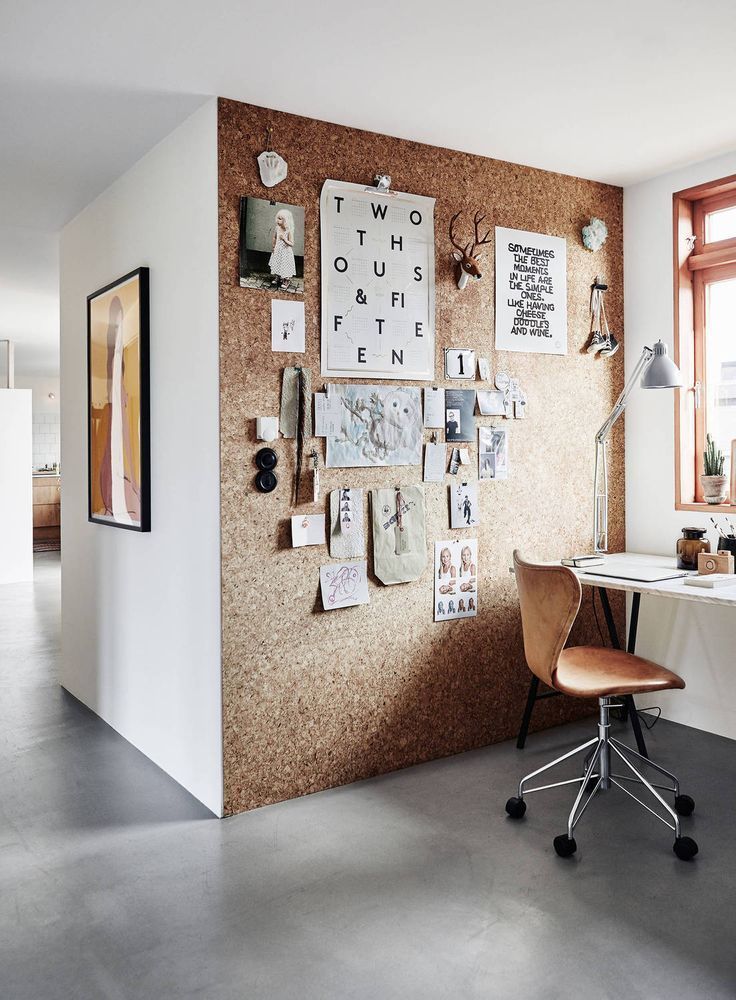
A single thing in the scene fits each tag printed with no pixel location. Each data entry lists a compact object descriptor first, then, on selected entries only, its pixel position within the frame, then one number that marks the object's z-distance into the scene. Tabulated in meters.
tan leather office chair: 2.73
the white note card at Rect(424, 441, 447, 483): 3.40
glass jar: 3.42
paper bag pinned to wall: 3.27
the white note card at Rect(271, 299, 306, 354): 3.00
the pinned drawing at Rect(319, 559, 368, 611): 3.14
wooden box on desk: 3.20
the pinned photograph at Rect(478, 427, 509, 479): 3.58
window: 3.75
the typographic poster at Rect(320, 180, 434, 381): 3.13
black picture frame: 3.41
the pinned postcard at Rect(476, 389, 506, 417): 3.56
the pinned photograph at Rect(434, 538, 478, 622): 3.46
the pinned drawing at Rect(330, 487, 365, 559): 3.15
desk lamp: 3.37
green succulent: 3.70
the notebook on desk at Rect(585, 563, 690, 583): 3.20
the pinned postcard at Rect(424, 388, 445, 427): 3.39
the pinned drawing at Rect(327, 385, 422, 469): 3.17
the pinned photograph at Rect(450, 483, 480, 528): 3.49
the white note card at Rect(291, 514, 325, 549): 3.05
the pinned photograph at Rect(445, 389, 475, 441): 3.47
